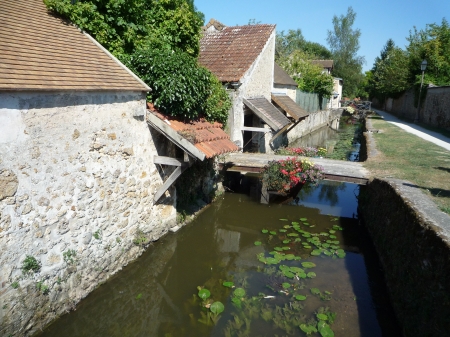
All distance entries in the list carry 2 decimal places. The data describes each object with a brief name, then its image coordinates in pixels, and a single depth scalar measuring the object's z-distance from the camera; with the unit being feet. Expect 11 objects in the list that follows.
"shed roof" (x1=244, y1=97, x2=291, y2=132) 39.73
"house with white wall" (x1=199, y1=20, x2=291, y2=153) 39.24
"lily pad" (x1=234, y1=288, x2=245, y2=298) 20.11
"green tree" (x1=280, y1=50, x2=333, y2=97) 91.76
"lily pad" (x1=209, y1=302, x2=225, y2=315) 18.53
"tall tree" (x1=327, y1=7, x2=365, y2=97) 173.27
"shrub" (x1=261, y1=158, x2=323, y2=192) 32.76
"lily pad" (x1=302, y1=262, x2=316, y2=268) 23.52
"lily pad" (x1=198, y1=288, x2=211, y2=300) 19.71
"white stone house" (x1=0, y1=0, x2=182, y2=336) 14.58
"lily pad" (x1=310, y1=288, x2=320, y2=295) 20.44
